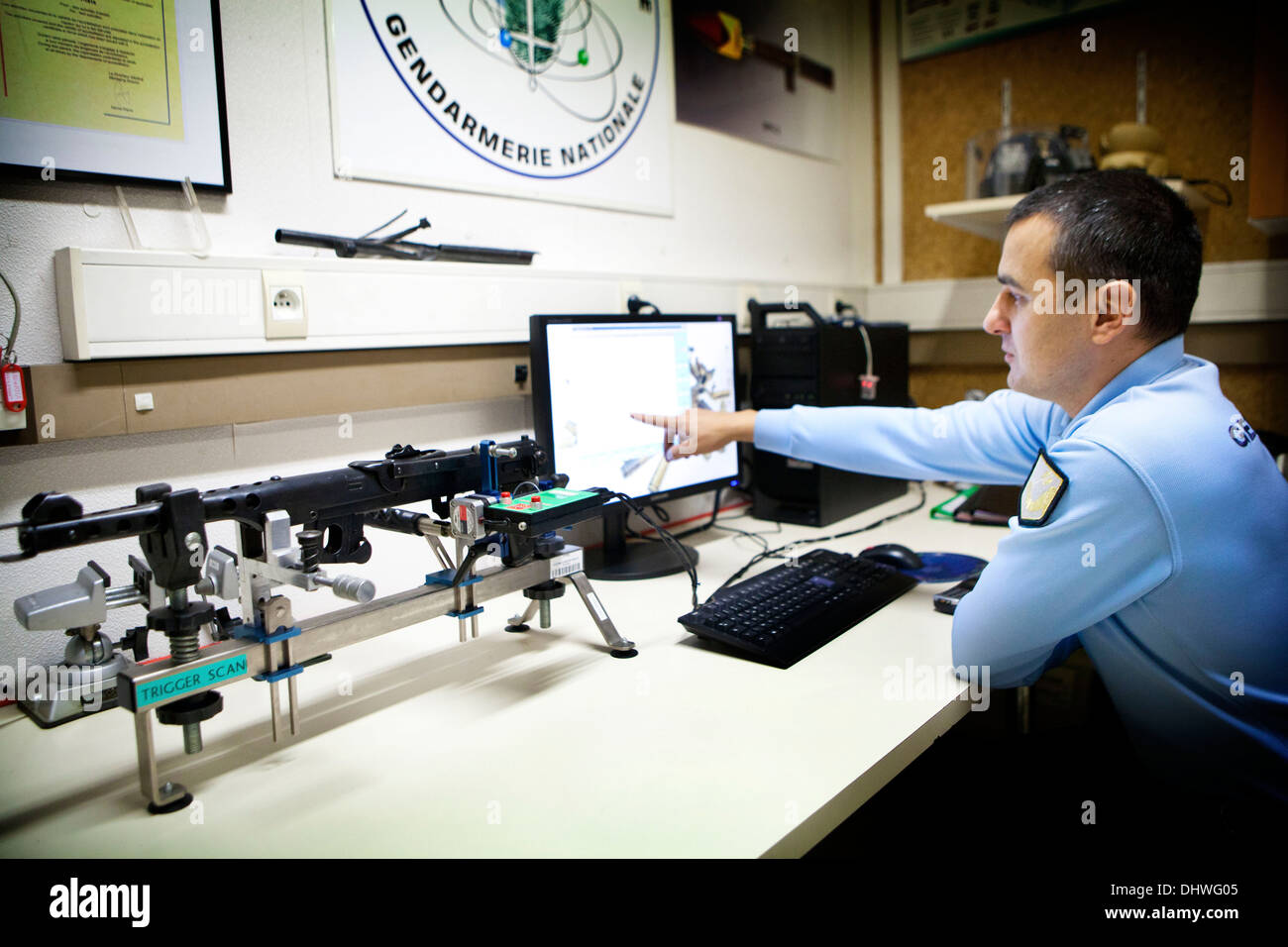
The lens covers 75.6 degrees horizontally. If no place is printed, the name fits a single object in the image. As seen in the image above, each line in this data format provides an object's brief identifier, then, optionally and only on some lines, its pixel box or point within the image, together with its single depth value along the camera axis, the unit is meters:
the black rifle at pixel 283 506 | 0.69
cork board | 2.07
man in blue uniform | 0.93
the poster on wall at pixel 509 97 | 1.31
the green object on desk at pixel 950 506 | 1.88
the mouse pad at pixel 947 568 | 1.41
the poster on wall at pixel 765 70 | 1.94
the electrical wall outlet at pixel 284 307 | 1.14
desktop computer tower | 1.74
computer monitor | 1.34
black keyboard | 1.09
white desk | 0.72
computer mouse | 1.44
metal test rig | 0.75
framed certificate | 0.96
